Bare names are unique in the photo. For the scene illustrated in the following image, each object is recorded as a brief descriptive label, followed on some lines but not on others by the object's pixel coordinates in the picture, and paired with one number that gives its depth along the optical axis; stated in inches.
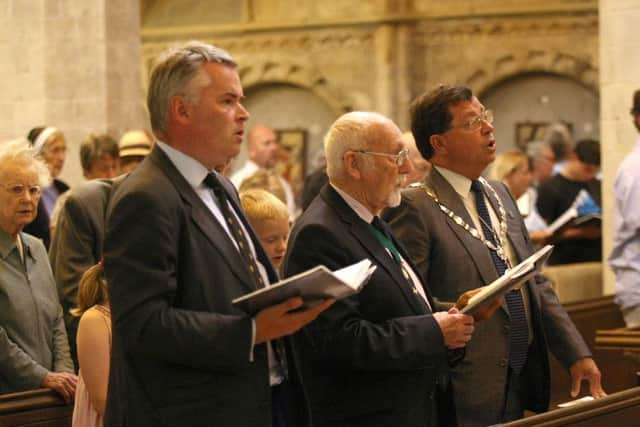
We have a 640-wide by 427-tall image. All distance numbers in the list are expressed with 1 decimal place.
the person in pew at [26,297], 251.9
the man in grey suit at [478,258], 242.3
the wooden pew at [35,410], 233.1
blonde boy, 252.6
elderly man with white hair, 208.7
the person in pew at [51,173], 361.7
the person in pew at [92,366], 226.5
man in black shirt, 511.0
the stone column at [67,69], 503.1
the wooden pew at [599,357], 324.0
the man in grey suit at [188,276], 172.6
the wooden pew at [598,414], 213.1
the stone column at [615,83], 443.4
